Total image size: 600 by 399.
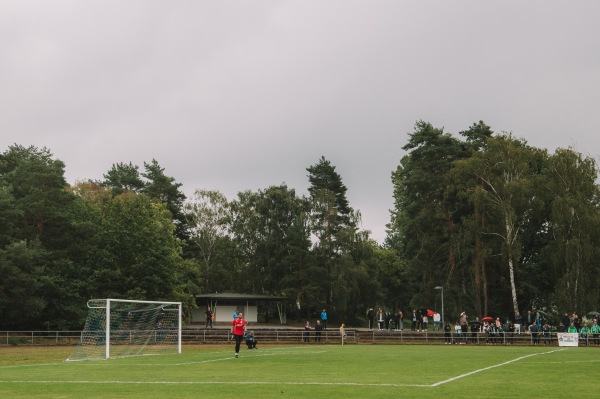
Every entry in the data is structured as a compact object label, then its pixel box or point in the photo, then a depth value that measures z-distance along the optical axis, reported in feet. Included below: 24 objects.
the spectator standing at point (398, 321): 182.98
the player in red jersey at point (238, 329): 98.67
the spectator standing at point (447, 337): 159.74
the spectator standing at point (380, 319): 183.42
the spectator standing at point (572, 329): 145.69
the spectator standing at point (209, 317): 196.97
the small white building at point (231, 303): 252.42
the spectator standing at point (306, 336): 169.27
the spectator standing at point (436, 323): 182.09
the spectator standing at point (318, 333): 167.53
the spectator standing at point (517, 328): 153.39
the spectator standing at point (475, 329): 157.23
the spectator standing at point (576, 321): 149.69
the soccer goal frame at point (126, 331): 110.70
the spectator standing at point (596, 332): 141.79
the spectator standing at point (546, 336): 147.43
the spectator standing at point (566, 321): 151.94
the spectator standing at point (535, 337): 148.36
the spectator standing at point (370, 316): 190.09
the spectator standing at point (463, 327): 156.35
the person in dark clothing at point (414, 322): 179.91
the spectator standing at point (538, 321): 153.07
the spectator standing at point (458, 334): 156.76
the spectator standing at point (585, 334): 142.08
